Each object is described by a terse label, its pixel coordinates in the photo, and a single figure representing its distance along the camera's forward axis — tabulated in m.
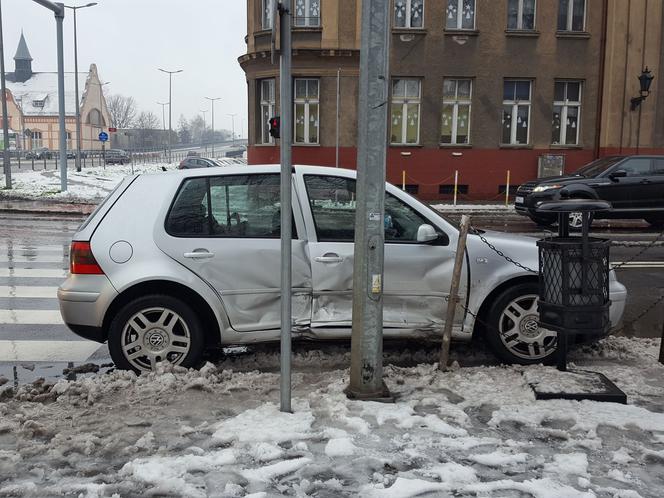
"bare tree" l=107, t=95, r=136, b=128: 122.19
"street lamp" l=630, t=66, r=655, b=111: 24.14
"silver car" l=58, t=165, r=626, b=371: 5.37
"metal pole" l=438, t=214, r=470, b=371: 5.26
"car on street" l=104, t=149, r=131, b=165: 67.49
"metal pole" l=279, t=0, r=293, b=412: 4.01
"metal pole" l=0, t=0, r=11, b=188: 25.61
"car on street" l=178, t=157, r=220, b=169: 44.31
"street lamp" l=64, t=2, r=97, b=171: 41.07
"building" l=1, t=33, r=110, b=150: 95.69
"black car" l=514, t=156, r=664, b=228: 15.77
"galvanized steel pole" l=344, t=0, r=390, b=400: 4.39
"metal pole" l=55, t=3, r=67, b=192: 23.73
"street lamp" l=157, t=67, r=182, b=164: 72.06
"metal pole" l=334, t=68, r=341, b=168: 23.73
